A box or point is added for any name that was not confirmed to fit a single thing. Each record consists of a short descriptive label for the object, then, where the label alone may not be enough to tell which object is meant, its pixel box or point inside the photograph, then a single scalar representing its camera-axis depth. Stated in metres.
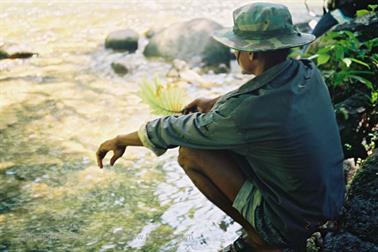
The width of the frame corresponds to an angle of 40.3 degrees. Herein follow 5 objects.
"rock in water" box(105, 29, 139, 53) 10.40
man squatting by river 2.70
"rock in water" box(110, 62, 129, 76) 8.98
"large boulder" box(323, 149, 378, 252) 2.93
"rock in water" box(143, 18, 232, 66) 9.56
